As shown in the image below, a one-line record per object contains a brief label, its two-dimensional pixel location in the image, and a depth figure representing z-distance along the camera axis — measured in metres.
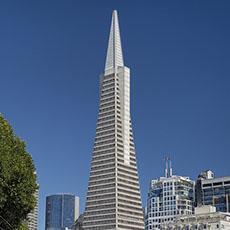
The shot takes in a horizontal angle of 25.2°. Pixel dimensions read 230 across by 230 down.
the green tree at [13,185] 65.56
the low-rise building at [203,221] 158.45
